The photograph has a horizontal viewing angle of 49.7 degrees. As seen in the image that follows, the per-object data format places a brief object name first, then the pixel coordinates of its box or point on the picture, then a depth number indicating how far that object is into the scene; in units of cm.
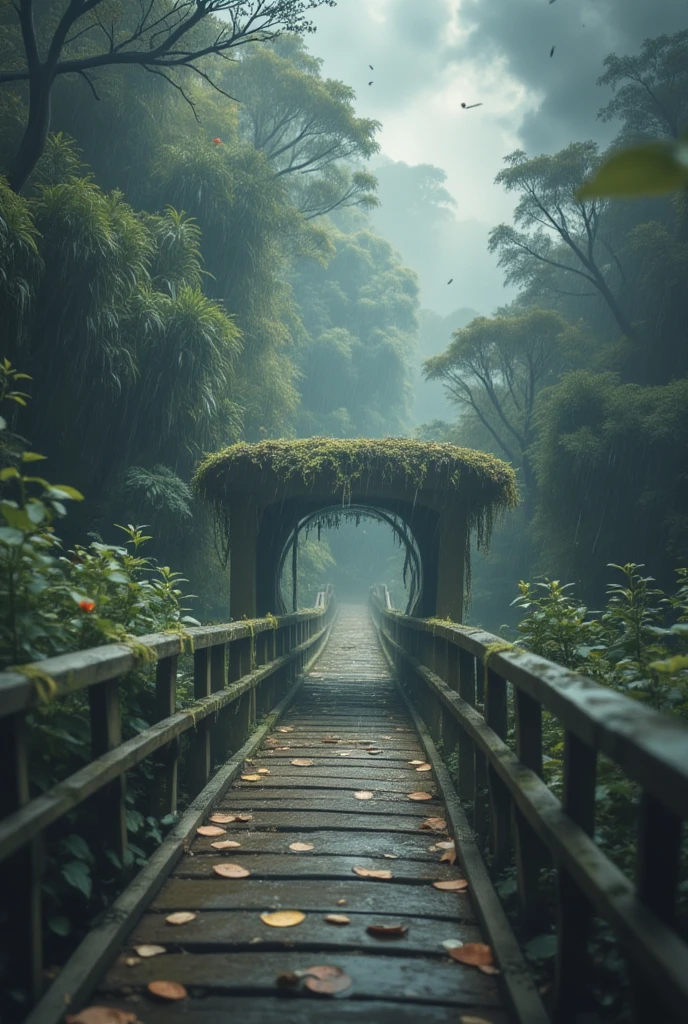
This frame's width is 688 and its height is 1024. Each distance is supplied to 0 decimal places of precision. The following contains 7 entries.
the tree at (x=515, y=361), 2122
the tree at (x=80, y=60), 855
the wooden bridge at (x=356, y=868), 145
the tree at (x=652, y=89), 1916
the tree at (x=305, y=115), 2088
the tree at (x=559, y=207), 1938
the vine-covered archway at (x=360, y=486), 800
